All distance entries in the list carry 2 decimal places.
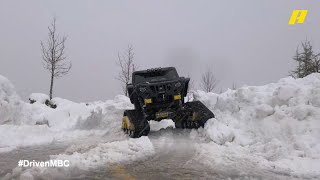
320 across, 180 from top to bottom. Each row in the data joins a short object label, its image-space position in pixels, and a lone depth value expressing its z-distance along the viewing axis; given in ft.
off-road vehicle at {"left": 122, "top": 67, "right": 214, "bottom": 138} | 24.27
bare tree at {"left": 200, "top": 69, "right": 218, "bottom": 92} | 94.68
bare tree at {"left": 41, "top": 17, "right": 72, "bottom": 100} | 56.17
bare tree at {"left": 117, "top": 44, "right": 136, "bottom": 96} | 70.22
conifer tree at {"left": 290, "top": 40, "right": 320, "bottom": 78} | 65.50
